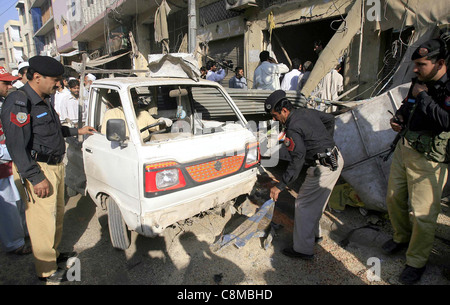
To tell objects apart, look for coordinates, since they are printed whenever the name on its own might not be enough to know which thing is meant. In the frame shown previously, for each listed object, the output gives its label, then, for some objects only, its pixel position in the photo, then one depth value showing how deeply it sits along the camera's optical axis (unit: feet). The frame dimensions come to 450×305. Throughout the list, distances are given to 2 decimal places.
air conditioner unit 26.11
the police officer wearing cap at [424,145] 7.02
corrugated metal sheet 16.21
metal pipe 22.40
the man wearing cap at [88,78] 18.61
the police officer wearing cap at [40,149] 7.26
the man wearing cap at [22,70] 13.34
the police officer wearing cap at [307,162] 8.38
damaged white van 7.85
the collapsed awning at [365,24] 15.97
